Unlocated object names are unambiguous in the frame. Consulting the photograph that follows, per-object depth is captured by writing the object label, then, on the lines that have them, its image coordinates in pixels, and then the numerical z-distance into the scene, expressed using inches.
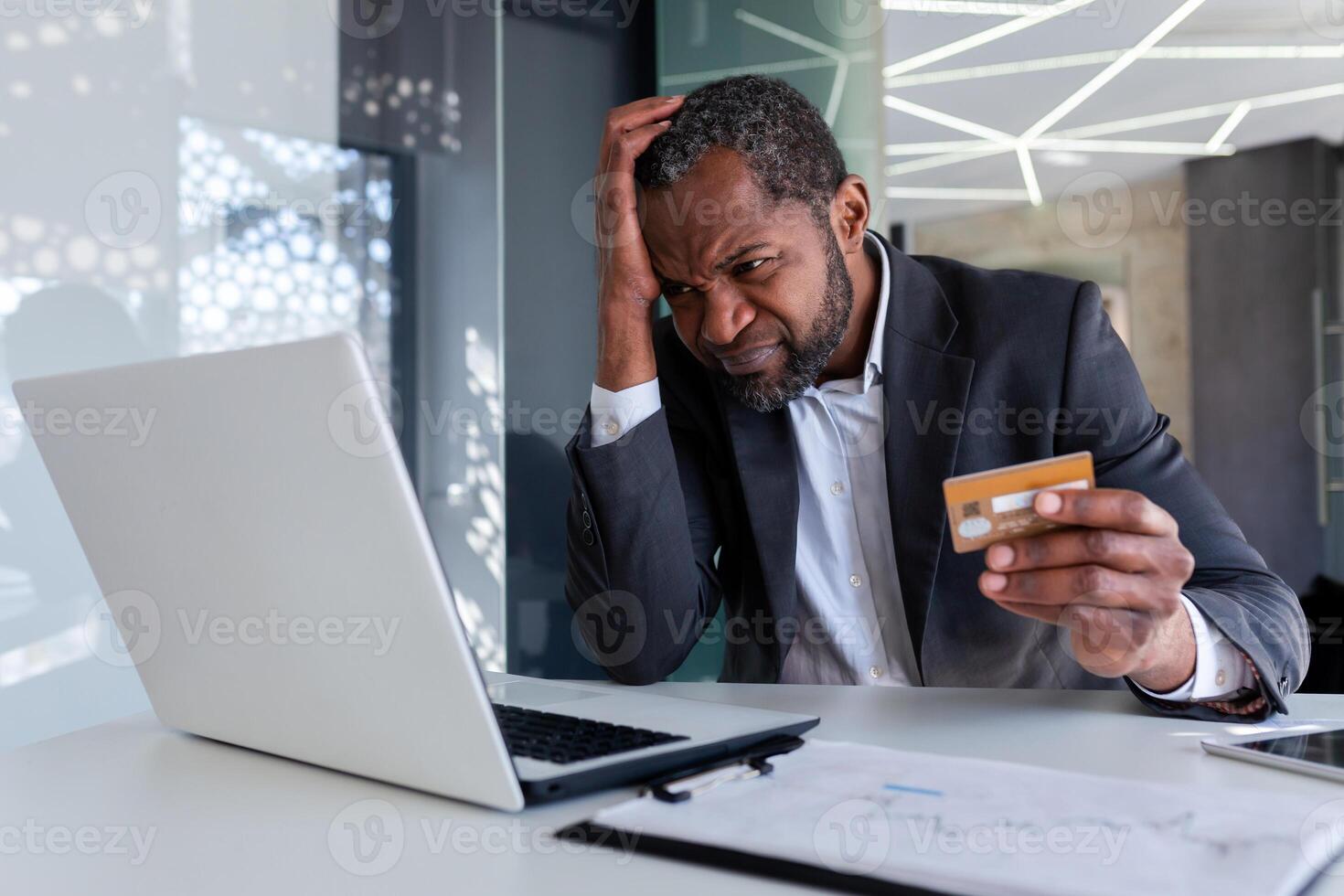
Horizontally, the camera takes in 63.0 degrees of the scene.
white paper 20.7
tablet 29.4
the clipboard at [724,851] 21.4
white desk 23.1
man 52.2
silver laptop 23.8
